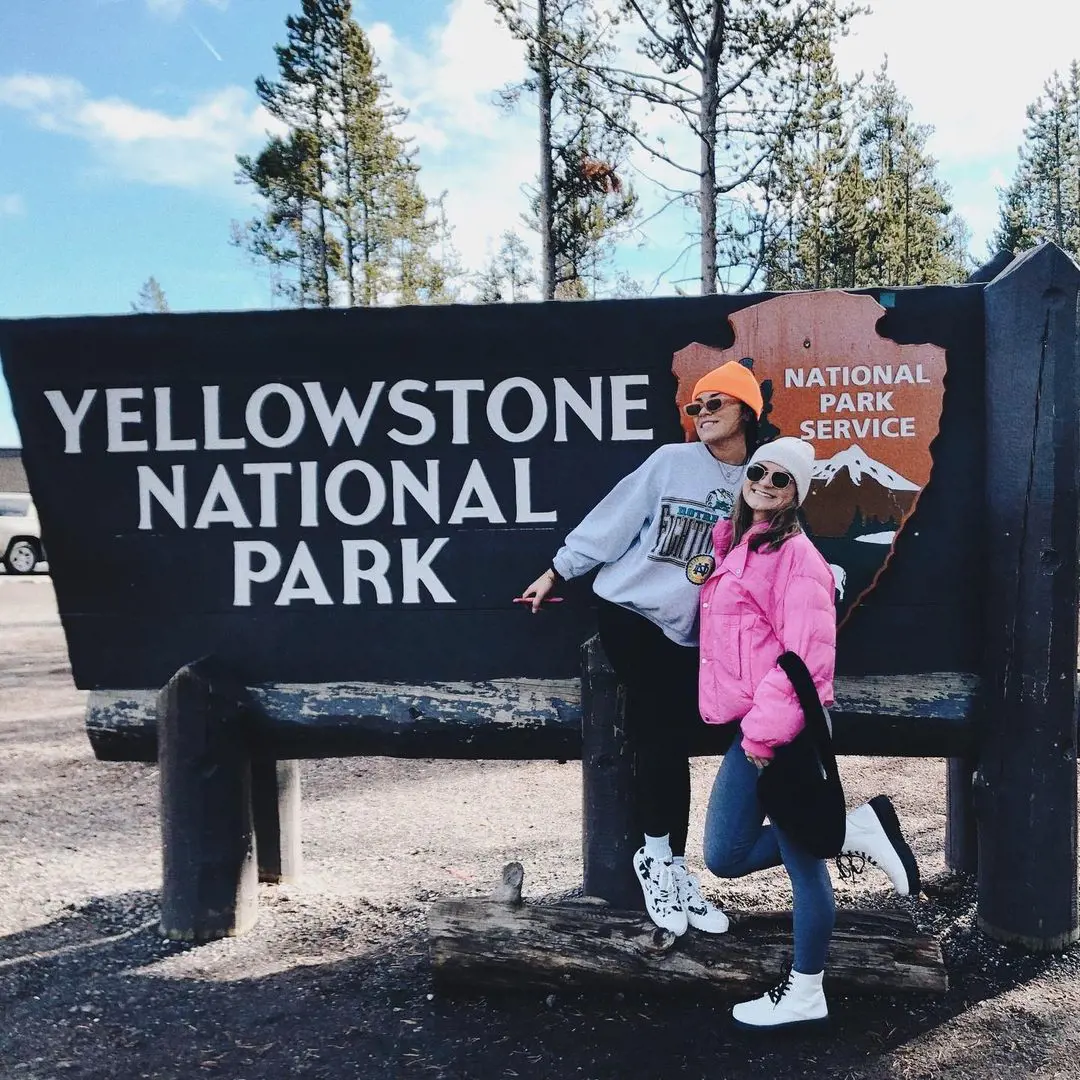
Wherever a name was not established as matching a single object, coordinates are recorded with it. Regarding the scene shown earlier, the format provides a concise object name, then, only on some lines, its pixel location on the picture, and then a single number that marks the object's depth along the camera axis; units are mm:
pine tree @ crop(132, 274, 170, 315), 73438
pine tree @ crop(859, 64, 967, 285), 28094
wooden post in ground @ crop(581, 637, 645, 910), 3277
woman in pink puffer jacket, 2553
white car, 21953
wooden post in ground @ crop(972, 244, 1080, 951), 3234
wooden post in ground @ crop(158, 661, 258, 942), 3434
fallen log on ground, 2885
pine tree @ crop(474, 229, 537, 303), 33562
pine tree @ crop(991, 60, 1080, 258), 40312
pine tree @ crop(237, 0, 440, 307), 27688
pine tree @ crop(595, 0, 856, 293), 16031
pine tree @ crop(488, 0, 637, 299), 17078
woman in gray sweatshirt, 2986
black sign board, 3453
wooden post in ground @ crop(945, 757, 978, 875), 3850
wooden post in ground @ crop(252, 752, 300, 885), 4008
